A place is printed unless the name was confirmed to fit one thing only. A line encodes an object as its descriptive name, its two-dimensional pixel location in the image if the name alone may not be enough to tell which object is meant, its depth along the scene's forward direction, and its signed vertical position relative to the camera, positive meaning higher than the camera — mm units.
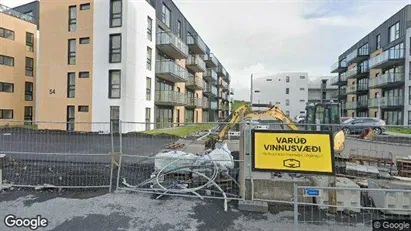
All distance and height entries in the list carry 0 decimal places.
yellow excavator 9125 -38
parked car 26900 -191
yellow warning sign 5078 -641
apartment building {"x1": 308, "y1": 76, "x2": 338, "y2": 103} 75938 +8506
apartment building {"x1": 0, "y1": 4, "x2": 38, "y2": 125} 27766 +5384
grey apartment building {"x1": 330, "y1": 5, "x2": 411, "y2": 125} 31388 +6427
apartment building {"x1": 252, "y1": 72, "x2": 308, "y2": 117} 75188 +7658
